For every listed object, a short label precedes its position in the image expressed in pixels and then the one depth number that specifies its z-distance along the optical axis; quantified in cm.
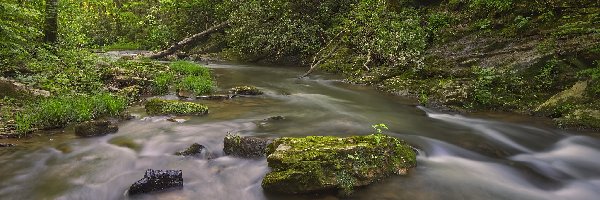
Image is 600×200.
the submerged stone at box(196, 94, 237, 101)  1093
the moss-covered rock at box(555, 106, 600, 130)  796
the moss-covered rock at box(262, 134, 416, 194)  512
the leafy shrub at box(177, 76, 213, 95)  1148
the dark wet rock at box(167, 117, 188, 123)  853
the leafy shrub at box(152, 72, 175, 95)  1145
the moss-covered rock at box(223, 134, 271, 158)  656
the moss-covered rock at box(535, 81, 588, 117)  842
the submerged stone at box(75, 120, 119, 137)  740
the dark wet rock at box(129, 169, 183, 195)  532
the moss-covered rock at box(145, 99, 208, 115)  902
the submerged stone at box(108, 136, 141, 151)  709
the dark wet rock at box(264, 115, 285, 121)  877
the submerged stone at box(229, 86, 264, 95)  1176
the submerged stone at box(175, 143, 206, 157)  667
